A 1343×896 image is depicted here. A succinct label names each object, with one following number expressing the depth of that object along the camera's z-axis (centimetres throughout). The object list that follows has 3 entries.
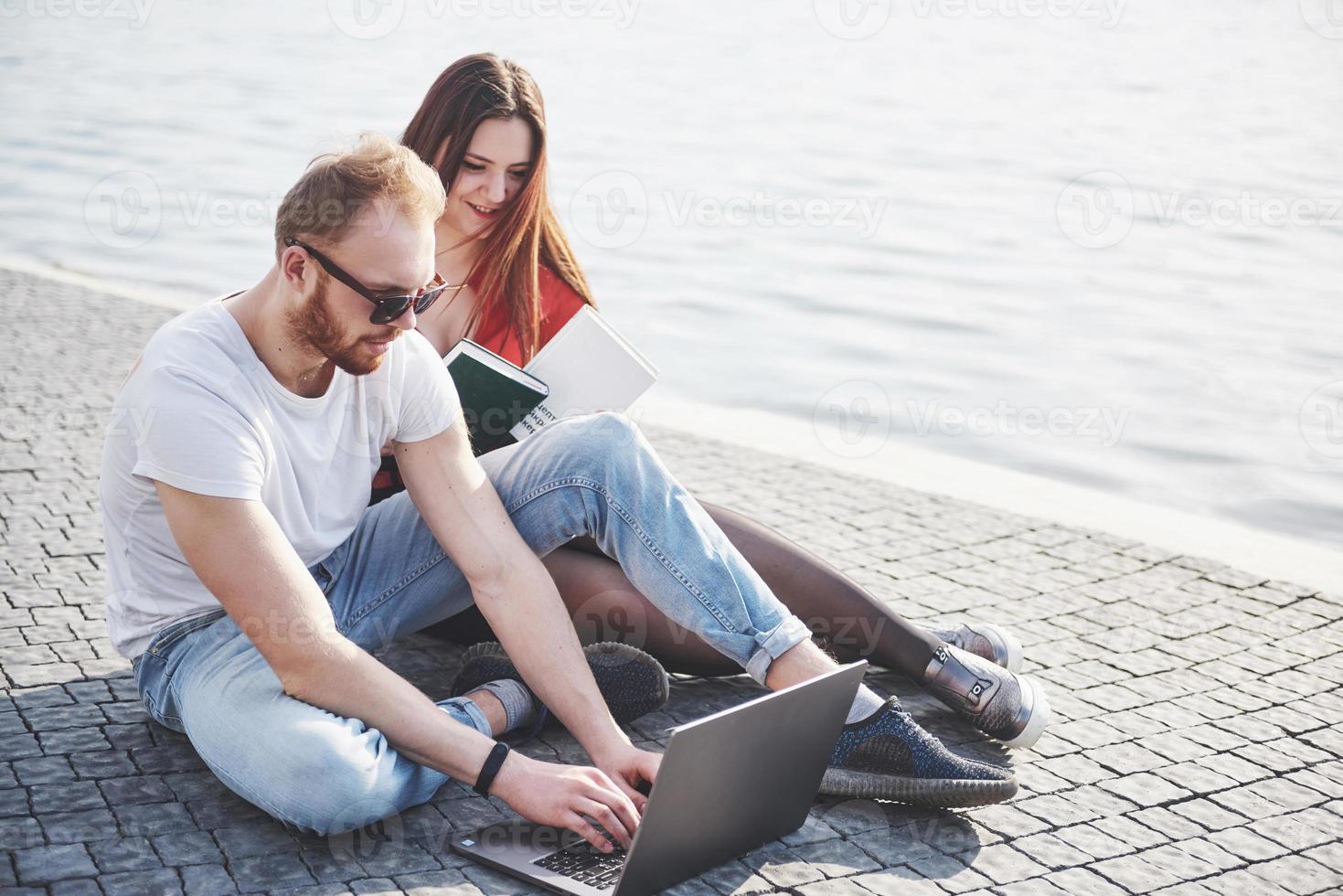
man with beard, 272
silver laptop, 258
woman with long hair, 351
